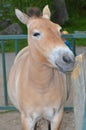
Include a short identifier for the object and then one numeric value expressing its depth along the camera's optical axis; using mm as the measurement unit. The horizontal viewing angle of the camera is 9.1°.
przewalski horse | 4517
